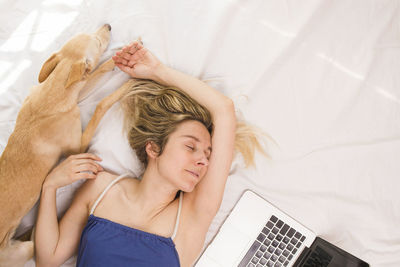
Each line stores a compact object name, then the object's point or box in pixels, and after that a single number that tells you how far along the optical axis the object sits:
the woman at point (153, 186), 1.52
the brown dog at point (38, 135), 1.49
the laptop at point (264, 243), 1.68
